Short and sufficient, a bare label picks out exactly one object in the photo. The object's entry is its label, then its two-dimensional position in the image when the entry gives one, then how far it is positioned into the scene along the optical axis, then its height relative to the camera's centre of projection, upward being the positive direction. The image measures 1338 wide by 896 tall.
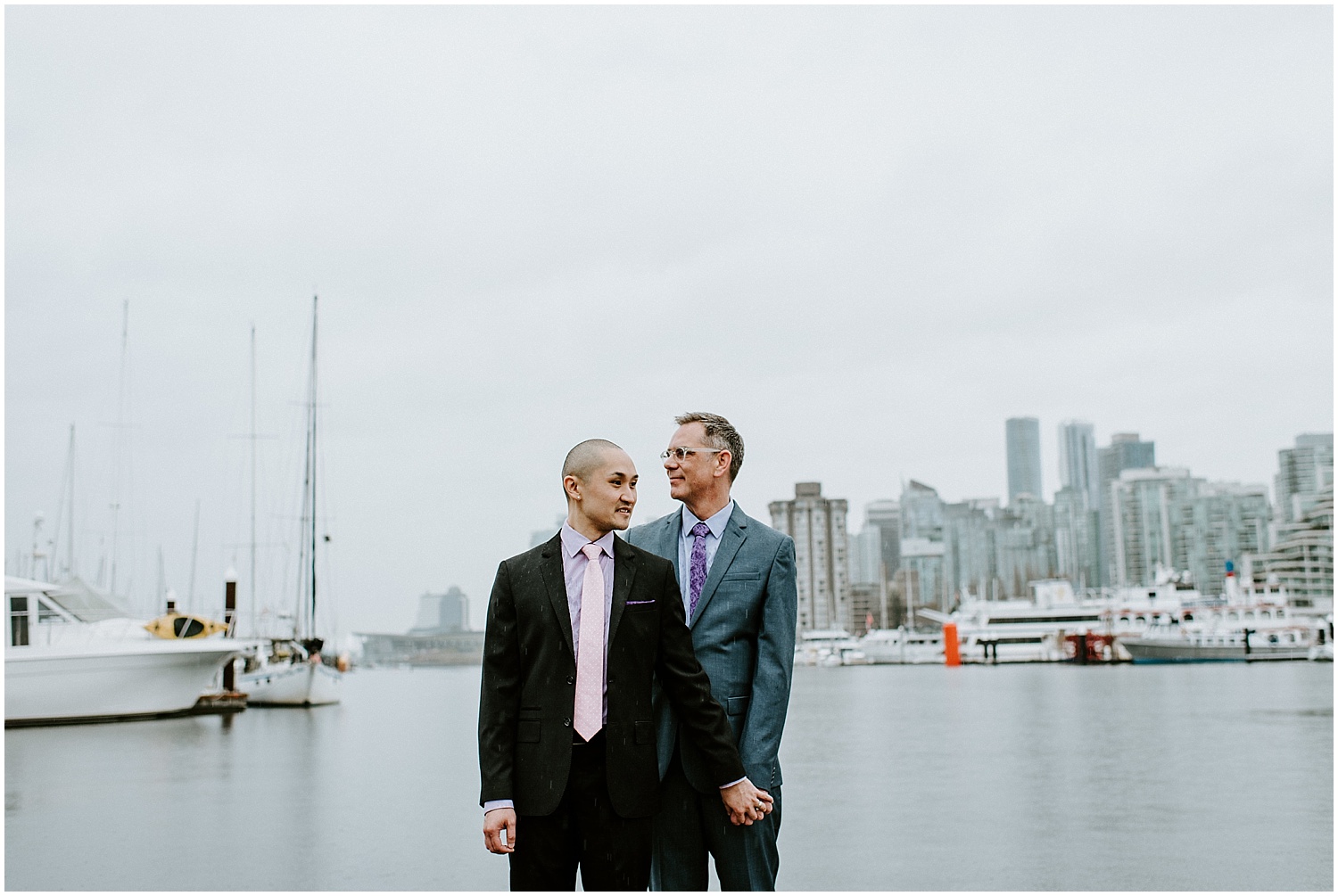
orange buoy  97.50 -3.48
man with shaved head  3.30 -0.24
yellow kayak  34.41 -0.40
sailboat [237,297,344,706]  39.81 -2.08
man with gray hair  3.58 -0.11
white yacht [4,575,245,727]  29.09 -1.29
